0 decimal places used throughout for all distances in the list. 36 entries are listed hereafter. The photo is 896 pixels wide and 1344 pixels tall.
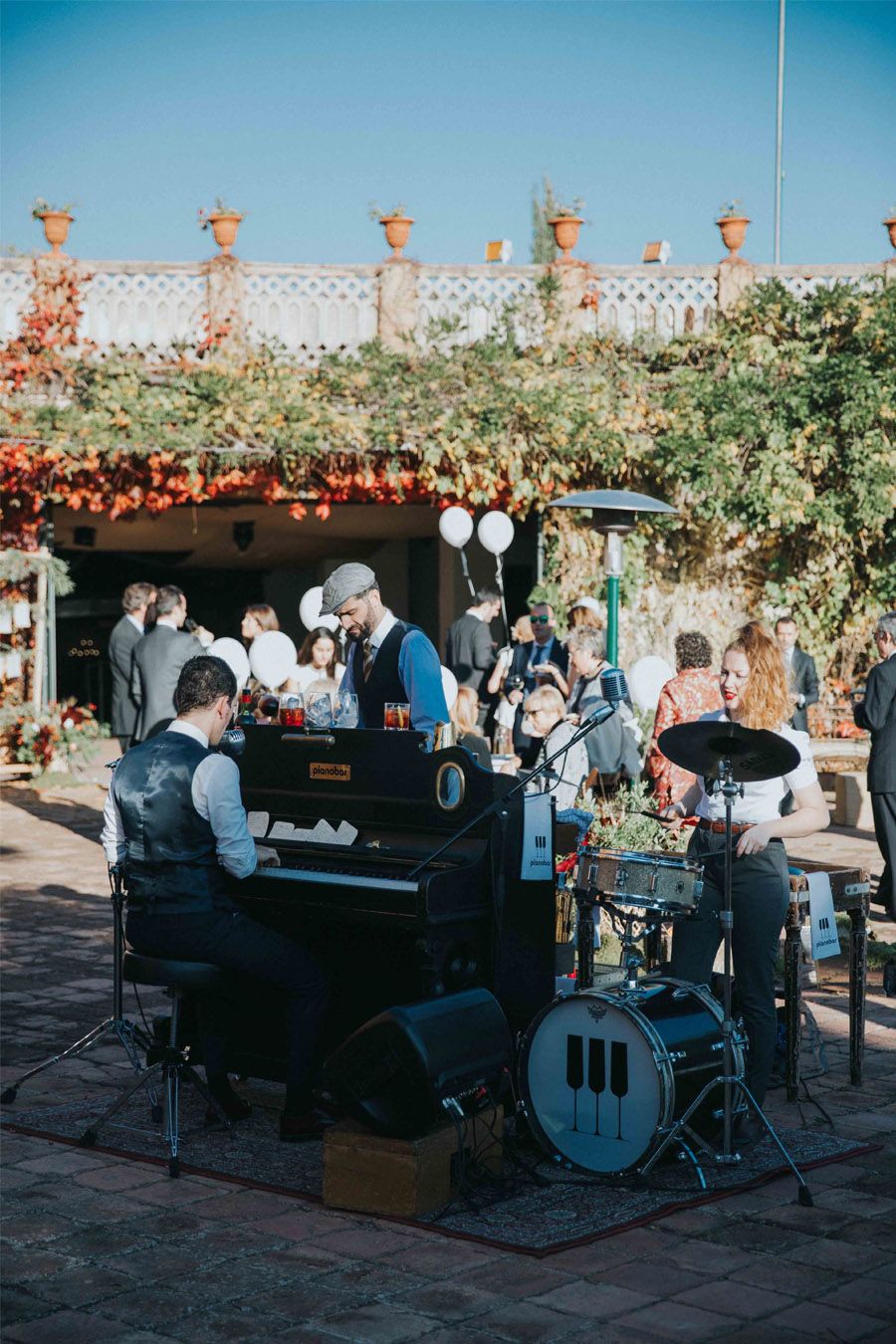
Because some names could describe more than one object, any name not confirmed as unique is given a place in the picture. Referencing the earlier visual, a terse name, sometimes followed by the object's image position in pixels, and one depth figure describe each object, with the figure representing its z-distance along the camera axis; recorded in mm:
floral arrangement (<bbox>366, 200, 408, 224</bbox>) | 14883
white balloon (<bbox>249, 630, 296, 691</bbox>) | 10164
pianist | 4898
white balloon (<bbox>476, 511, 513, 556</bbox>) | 12953
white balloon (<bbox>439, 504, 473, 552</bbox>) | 13180
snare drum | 4910
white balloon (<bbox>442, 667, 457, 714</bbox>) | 9495
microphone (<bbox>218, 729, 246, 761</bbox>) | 5629
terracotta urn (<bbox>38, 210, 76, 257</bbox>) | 14594
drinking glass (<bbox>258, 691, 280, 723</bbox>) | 5863
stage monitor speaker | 4434
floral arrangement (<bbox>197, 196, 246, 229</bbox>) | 14789
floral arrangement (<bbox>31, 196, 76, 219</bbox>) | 14641
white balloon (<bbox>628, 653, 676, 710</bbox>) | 9922
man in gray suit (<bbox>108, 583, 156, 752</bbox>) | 10594
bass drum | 4605
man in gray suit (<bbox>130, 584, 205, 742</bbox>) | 10070
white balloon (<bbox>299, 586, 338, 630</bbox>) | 11383
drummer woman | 5117
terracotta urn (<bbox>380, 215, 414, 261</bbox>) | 14867
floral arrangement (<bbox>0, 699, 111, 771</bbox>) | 14430
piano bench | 4910
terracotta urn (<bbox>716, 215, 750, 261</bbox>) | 14922
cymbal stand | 4621
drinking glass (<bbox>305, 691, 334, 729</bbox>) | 5516
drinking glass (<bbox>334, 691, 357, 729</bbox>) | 5570
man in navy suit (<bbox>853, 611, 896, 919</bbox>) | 8508
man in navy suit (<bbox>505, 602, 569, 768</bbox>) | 11029
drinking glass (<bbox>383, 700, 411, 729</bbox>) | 5324
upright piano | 4871
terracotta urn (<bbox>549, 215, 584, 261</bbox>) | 14773
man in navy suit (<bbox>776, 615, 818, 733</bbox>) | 10703
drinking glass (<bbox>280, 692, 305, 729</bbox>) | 5590
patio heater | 9930
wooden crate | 4406
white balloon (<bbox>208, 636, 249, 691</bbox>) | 10617
